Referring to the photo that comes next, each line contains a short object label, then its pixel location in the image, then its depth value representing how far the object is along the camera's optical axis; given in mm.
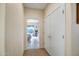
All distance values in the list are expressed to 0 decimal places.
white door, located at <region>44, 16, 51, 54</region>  2200
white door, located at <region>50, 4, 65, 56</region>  2166
